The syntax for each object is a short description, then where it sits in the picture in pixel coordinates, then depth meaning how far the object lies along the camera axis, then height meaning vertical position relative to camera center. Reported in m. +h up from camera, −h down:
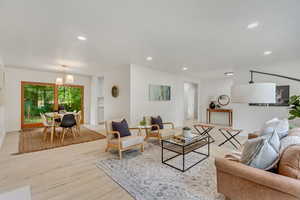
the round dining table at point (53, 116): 4.19 -0.54
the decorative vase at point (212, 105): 7.26 -0.30
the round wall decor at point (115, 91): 4.92 +0.30
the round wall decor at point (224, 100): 7.11 -0.03
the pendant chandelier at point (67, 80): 4.57 +0.65
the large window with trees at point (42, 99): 5.58 +0.01
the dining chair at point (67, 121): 4.12 -0.69
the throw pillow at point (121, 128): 3.21 -0.68
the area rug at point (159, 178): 1.82 -1.27
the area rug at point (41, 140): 3.48 -1.23
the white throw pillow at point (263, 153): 1.45 -0.58
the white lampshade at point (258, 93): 1.58 +0.08
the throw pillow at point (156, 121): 4.11 -0.67
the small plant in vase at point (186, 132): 2.90 -0.70
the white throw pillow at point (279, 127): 2.10 -0.45
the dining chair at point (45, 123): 4.19 -0.75
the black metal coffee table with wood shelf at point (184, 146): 2.48 -0.94
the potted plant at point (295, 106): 2.95 -0.15
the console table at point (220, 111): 6.82 -0.69
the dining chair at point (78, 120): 4.76 -0.76
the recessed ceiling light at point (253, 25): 2.05 +1.16
